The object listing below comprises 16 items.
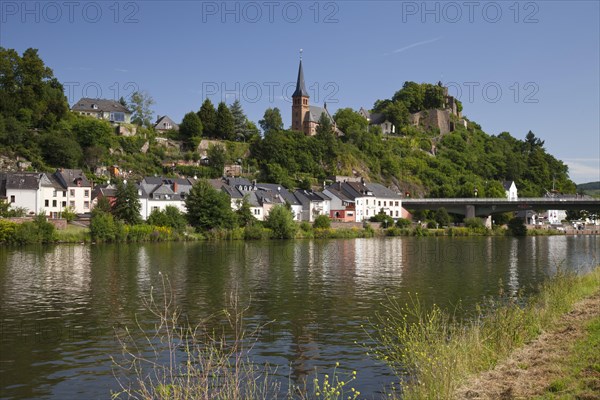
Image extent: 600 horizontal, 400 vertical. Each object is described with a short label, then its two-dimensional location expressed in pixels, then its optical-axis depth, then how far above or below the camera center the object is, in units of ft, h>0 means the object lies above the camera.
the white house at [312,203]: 321.73 +7.43
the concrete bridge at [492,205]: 303.48 +6.62
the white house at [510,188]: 450.71 +21.23
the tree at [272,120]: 427.33 +67.21
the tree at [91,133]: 310.24 +42.90
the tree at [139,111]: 395.34 +68.23
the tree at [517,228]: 336.90 -5.95
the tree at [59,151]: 288.30 +30.97
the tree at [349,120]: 463.25 +73.72
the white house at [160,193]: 271.49 +10.90
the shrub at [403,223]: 316.40 -2.98
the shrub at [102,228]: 212.02 -3.67
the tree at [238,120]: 400.47 +63.48
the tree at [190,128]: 367.45 +53.40
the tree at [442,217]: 334.46 +0.08
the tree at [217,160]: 343.05 +31.90
